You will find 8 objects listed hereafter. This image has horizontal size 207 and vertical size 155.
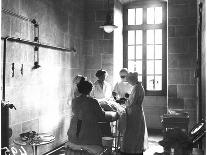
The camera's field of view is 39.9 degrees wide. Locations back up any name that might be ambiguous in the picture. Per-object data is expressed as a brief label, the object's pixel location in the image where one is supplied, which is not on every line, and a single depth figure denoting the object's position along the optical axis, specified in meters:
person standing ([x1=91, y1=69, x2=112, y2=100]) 6.78
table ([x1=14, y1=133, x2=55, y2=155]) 4.04
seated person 3.78
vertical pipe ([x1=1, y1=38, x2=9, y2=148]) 3.41
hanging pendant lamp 6.84
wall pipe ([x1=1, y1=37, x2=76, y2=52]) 4.91
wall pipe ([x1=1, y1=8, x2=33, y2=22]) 4.71
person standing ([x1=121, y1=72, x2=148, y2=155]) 5.58
